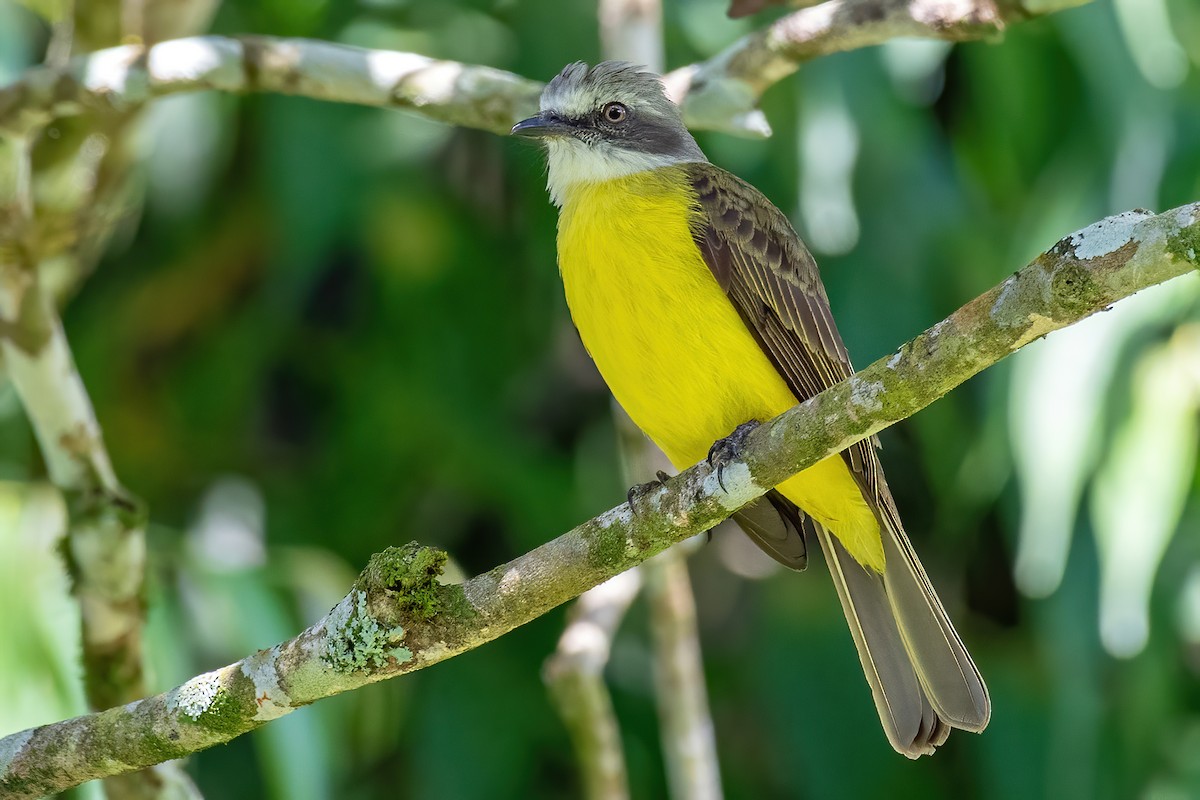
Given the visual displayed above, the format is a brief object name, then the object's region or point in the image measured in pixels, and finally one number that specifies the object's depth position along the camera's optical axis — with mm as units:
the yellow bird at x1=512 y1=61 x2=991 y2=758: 7980
